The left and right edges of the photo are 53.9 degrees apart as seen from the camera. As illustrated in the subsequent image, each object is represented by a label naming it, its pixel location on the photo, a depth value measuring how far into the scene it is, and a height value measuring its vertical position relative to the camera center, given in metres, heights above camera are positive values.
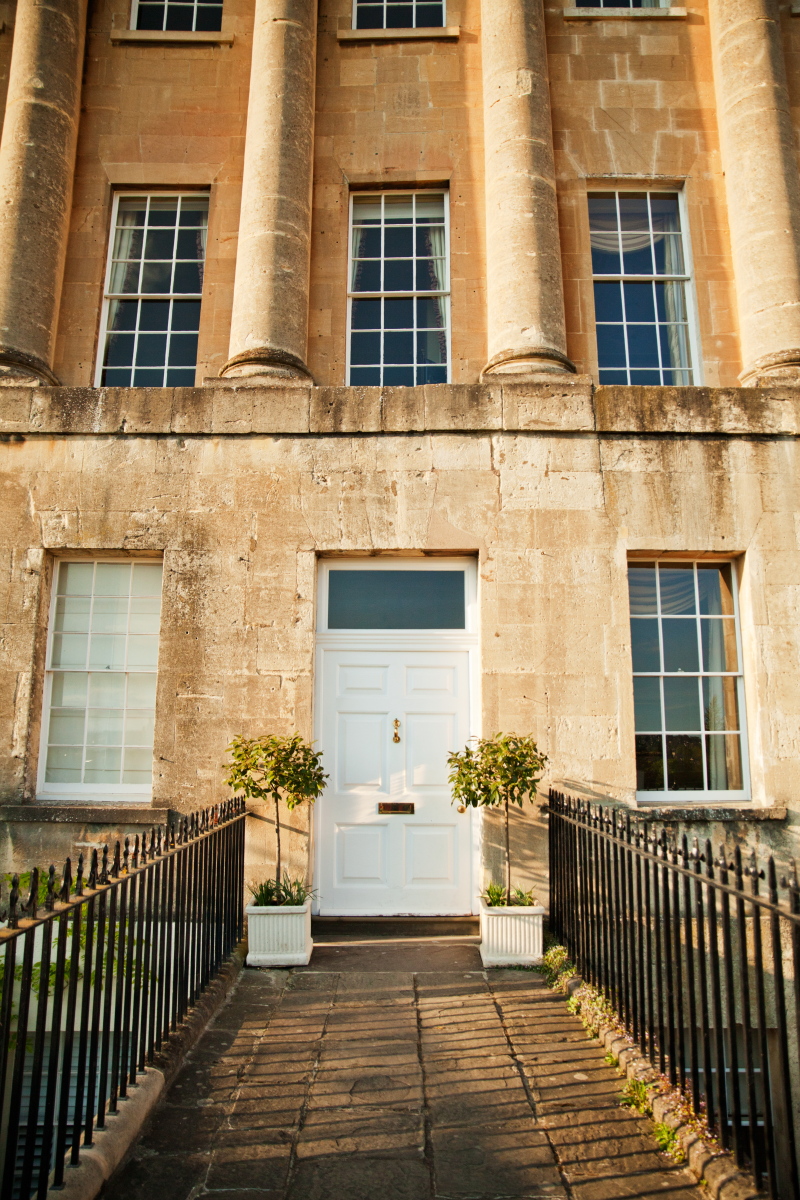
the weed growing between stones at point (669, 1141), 3.31 -1.54
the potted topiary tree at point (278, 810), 5.81 -0.30
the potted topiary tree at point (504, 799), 5.83 -0.19
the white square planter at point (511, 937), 5.80 -1.18
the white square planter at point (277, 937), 5.79 -1.20
